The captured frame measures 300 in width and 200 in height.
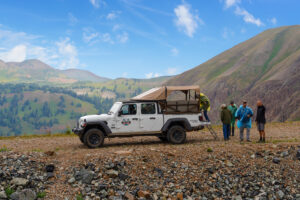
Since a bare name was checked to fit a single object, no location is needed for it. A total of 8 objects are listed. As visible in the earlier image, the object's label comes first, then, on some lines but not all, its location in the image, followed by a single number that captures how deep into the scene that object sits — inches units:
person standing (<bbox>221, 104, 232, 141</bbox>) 614.5
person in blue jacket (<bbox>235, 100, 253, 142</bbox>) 582.2
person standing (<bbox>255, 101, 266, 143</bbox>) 565.0
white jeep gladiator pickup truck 534.3
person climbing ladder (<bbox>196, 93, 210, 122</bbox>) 587.5
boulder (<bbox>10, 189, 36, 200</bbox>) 345.7
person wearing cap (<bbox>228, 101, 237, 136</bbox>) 692.4
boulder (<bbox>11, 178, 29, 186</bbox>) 364.5
